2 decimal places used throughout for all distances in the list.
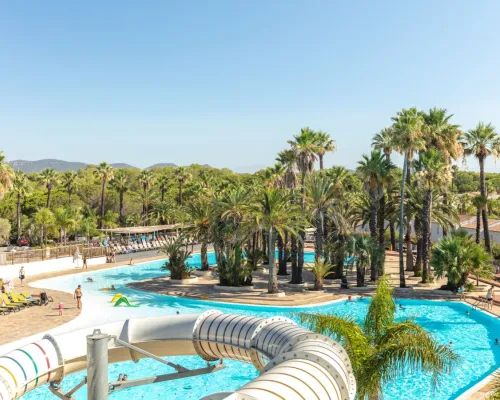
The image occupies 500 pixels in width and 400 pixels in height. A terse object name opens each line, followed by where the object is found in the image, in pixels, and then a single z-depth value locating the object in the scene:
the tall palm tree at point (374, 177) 32.25
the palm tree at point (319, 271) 31.09
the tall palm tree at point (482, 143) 40.03
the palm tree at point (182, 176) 74.12
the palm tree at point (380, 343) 9.68
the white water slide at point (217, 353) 5.29
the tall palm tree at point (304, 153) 33.81
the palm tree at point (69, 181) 66.75
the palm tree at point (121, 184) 67.44
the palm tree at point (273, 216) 29.36
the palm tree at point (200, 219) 36.81
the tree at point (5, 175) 38.47
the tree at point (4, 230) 52.66
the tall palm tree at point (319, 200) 31.34
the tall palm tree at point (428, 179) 31.64
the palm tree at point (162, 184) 75.50
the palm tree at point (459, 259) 29.97
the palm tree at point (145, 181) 71.31
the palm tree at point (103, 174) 65.38
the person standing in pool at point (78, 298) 28.09
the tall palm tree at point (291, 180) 33.62
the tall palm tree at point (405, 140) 31.08
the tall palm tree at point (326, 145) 53.08
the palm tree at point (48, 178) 61.41
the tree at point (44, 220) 48.31
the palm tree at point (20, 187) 55.50
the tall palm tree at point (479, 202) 37.84
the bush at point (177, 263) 35.66
